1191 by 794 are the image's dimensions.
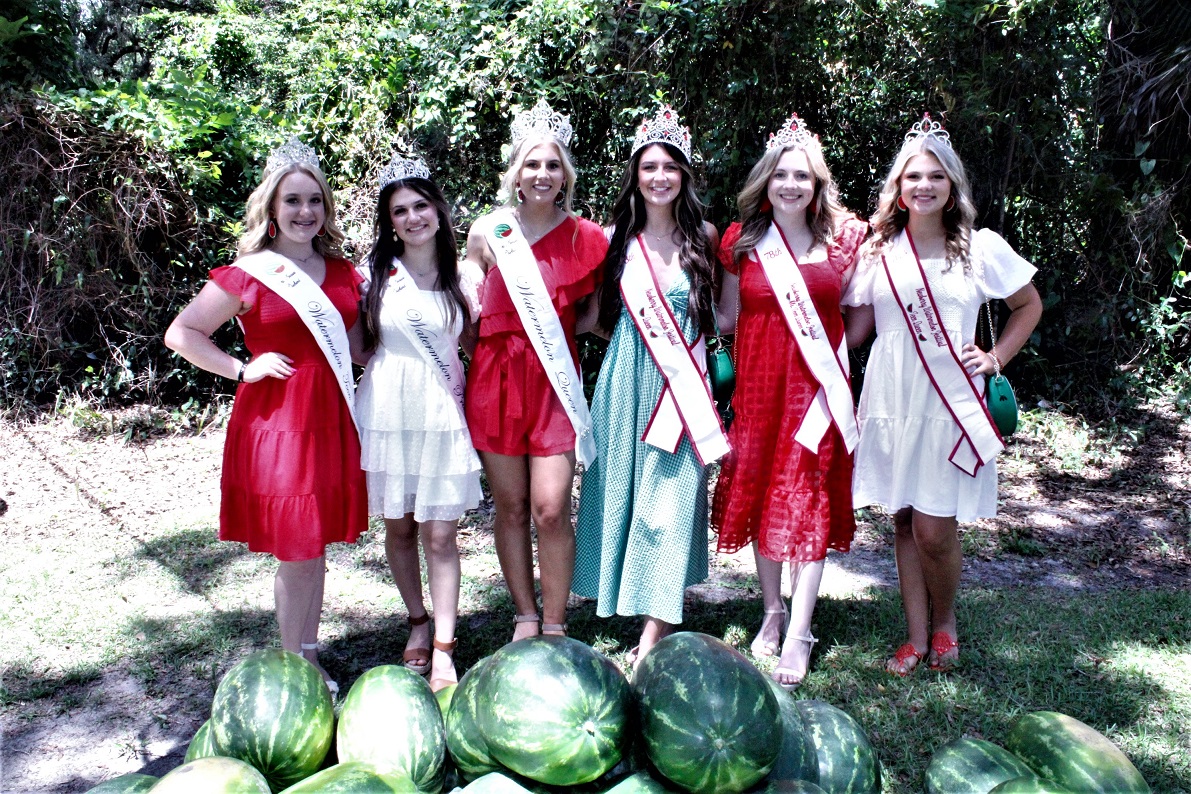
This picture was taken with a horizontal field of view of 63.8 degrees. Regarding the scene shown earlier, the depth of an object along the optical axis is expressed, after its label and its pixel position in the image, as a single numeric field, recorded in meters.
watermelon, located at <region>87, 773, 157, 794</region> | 1.42
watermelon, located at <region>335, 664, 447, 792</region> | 1.56
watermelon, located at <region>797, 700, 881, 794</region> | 1.62
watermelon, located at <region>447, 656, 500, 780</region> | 1.54
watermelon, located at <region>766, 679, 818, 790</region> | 1.56
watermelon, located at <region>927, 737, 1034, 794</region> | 1.54
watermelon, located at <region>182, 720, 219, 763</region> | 1.60
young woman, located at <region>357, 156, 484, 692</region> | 3.12
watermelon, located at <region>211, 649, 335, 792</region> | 1.56
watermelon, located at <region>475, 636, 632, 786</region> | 1.44
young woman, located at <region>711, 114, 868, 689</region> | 3.19
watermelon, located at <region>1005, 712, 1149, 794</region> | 1.48
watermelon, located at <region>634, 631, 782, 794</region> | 1.41
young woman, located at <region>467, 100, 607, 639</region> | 3.19
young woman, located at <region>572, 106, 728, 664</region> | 3.21
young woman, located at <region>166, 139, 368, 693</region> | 2.94
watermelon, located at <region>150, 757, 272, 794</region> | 1.33
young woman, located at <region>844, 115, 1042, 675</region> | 3.10
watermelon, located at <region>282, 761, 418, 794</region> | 1.38
